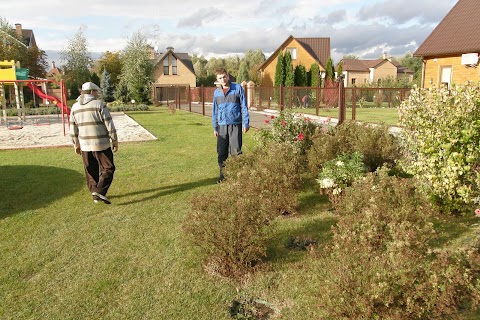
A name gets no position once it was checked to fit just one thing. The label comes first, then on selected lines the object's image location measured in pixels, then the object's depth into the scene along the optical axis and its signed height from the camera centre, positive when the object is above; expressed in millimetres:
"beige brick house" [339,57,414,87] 67062 +3816
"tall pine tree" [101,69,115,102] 40691 +773
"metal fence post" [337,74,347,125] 10645 -264
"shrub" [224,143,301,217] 4789 -1025
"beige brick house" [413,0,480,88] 20234 +2367
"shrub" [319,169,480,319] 2441 -1190
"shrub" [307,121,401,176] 6047 -840
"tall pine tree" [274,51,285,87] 36312 +2109
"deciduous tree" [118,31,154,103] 37191 +2472
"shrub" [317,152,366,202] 5170 -1065
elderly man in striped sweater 5551 -560
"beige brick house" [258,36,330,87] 42625 +4257
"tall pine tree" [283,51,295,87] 36469 +2092
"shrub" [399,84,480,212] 4473 -583
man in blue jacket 6430 -301
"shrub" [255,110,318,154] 6926 -664
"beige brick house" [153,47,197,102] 51625 +3226
